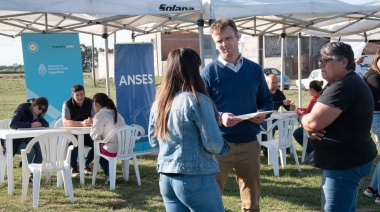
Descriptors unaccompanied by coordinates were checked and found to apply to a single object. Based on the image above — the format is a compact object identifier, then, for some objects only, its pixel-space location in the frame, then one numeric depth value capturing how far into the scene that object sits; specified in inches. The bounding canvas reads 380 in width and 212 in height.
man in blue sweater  150.9
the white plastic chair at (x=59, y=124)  310.0
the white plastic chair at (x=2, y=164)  282.3
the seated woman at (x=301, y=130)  312.7
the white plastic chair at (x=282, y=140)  303.0
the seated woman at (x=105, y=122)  267.6
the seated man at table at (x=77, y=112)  298.0
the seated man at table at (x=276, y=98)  347.6
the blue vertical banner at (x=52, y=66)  345.4
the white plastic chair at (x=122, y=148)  267.0
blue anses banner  328.2
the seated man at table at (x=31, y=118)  277.0
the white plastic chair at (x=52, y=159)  238.5
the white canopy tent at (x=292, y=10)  270.4
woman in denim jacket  114.0
